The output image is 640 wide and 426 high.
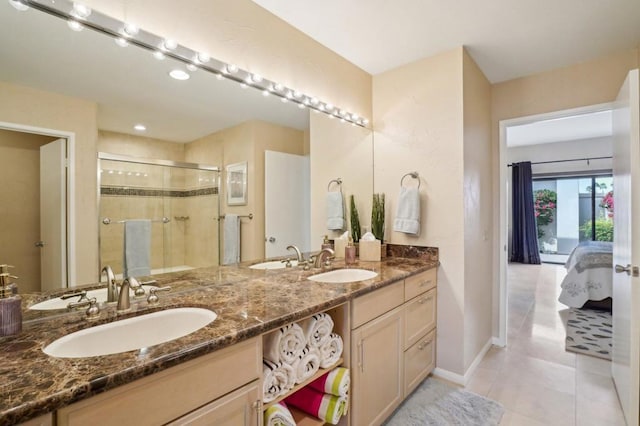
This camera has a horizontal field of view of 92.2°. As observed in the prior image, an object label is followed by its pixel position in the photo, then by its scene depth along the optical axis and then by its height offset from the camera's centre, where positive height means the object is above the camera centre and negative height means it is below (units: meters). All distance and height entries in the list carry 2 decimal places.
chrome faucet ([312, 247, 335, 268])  2.08 -0.31
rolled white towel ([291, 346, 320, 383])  1.29 -0.65
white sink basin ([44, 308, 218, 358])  0.95 -0.41
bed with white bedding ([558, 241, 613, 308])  3.62 -0.82
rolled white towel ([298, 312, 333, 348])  1.36 -0.52
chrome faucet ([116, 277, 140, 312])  1.15 -0.31
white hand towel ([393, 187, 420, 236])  2.34 +0.00
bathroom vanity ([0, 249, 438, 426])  0.71 -0.41
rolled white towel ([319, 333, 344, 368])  1.41 -0.64
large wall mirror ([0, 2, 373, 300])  1.06 +0.29
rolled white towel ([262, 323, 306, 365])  1.21 -0.53
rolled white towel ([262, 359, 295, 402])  1.16 -0.65
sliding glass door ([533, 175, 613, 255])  6.19 +0.01
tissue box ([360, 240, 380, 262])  2.37 -0.29
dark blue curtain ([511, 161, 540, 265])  6.74 -0.10
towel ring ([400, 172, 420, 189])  2.43 +0.30
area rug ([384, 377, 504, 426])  1.80 -1.23
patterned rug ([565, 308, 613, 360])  2.71 -1.21
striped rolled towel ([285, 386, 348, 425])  1.40 -0.90
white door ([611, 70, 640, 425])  1.64 -0.23
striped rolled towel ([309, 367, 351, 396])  1.41 -0.79
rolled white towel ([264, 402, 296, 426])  1.15 -0.77
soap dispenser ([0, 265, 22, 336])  0.91 -0.28
